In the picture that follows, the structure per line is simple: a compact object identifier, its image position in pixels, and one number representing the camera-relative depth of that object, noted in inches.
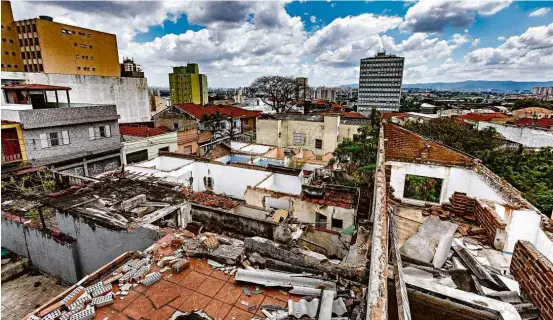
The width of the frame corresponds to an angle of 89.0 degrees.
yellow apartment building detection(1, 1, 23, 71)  1774.1
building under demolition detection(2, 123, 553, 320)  165.9
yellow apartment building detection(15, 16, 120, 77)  1708.9
